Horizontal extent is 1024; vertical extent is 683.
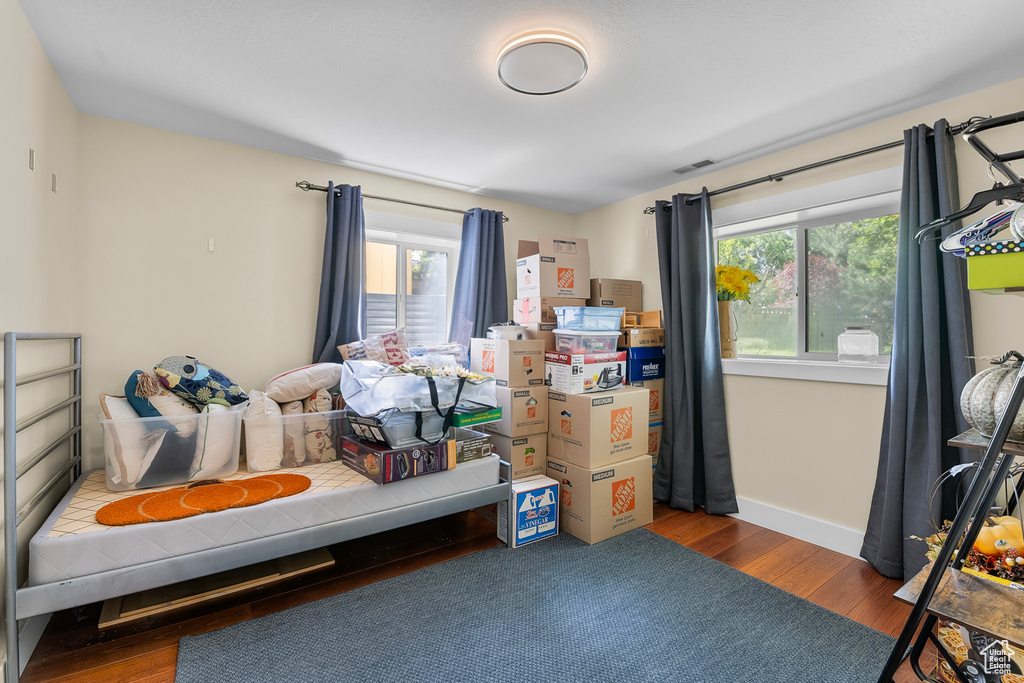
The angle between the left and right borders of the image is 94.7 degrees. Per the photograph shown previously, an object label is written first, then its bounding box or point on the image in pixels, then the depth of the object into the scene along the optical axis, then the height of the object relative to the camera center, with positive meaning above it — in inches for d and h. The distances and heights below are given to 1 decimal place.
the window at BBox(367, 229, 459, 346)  136.9 +18.8
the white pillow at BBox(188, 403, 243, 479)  87.2 -17.8
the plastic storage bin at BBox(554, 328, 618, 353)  124.3 +0.3
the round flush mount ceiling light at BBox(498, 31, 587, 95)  70.0 +44.1
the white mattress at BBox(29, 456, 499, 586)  64.2 -27.5
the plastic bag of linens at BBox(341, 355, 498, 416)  94.4 -8.5
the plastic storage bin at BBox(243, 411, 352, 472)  94.4 -18.6
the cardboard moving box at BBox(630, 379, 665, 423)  137.4 -16.9
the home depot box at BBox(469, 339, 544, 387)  119.0 -4.5
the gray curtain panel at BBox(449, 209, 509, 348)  141.6 +20.3
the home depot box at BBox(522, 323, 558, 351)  132.7 +3.0
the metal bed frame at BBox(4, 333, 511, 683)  59.8 -32.2
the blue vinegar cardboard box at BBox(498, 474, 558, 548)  106.3 -39.0
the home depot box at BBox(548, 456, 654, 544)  109.8 -37.6
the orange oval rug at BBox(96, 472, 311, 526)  71.2 -24.6
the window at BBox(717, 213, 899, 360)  106.0 +13.3
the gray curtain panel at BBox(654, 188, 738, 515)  125.9 -8.6
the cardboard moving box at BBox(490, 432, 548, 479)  116.8 -27.3
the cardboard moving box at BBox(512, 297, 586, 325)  133.1 +10.2
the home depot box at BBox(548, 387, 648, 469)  112.1 -20.9
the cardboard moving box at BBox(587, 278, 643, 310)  144.9 +15.2
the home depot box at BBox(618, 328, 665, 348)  133.6 +1.1
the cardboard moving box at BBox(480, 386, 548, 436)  117.0 -17.2
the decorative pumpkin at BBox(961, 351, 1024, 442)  45.3 -6.3
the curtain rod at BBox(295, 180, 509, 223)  118.6 +40.8
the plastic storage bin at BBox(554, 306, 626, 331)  124.1 +6.6
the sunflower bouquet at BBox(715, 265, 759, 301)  126.3 +15.2
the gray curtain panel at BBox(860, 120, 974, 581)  85.8 -5.0
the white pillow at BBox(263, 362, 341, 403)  104.9 -7.6
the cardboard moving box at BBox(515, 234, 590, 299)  134.5 +21.6
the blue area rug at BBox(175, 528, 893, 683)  67.8 -46.8
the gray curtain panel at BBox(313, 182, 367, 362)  119.0 +18.5
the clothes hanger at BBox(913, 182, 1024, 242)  45.1 +13.3
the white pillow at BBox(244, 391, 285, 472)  94.3 -17.9
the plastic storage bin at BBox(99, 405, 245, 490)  80.7 -17.5
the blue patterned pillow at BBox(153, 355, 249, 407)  93.9 -6.4
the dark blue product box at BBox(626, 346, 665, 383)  133.7 -6.5
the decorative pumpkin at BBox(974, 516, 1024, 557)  58.4 -25.8
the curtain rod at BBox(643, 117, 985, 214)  87.3 +38.9
